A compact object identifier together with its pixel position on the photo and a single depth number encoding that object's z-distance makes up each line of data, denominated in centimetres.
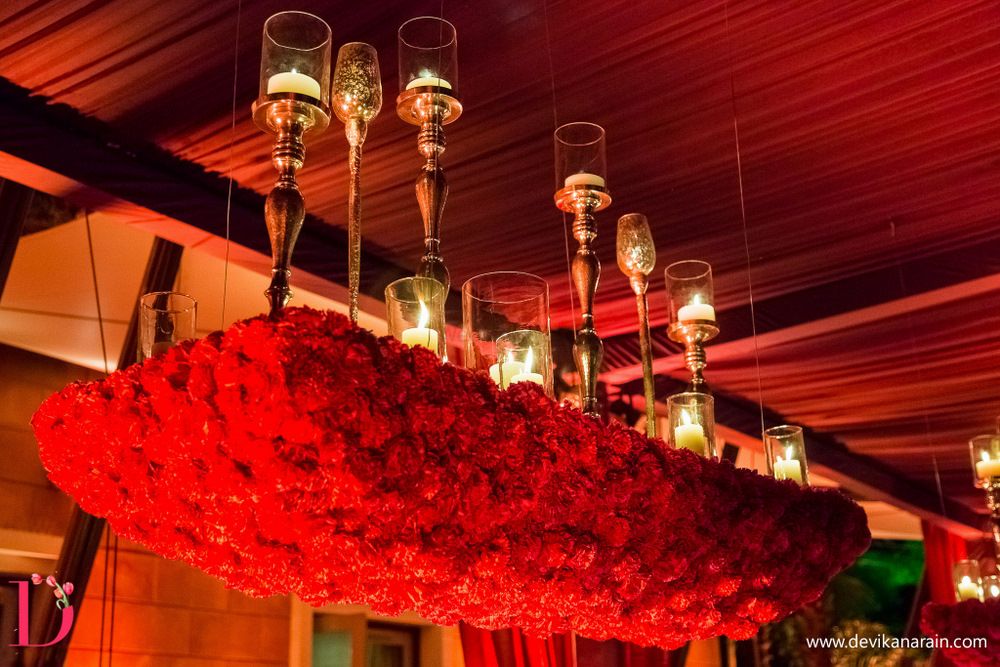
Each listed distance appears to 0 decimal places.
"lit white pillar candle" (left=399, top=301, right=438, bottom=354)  210
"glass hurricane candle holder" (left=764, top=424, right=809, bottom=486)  303
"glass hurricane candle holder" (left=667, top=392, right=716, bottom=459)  284
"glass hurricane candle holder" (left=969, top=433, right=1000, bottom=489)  450
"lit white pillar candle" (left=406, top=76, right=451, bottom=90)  239
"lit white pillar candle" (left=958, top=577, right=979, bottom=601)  604
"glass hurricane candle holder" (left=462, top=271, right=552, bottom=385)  229
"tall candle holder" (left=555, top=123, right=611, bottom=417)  270
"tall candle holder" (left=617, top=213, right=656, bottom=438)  301
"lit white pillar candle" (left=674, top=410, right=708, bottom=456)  284
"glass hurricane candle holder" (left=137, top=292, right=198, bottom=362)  226
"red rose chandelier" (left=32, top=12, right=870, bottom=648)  173
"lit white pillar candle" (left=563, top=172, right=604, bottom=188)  271
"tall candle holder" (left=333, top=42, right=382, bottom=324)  238
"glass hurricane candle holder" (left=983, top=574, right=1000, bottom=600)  545
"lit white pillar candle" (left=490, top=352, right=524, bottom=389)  224
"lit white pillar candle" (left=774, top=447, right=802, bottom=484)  303
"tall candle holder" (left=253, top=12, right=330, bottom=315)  211
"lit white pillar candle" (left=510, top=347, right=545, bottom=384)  224
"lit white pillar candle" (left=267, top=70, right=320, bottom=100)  211
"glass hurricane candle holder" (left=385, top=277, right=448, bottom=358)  211
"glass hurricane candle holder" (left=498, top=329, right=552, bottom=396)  225
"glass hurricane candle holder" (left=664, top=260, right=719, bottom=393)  302
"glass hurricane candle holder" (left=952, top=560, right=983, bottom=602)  599
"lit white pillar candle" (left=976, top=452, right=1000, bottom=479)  449
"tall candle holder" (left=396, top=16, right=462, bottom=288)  239
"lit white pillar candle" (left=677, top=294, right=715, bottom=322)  303
